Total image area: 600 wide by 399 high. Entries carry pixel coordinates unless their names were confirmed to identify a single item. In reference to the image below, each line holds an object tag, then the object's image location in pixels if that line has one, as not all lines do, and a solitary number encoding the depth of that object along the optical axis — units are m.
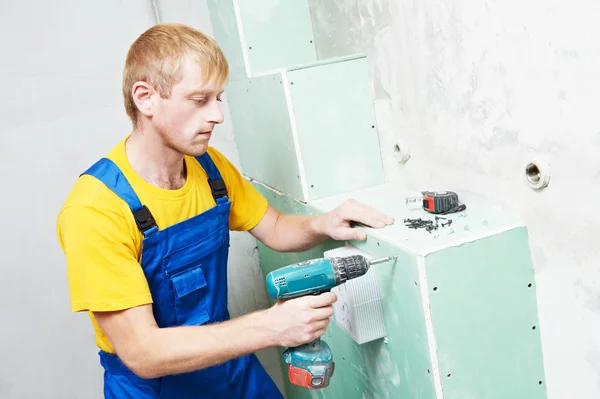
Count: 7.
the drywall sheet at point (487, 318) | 1.07
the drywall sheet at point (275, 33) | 1.74
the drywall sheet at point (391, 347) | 1.12
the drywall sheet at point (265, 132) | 1.60
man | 1.16
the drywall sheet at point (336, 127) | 1.53
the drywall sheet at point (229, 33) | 1.79
